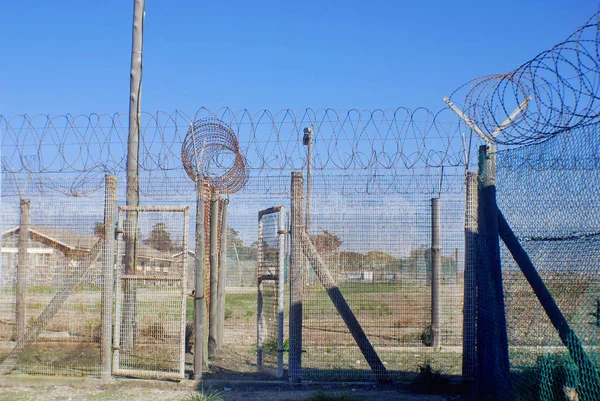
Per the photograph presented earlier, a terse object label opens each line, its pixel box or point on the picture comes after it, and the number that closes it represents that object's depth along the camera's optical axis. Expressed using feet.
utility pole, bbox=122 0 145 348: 24.31
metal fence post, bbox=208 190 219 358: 26.21
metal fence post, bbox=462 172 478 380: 22.47
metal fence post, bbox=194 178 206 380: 23.76
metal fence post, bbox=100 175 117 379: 23.88
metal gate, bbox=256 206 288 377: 23.72
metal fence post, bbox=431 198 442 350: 23.54
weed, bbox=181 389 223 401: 20.61
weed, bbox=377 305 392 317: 23.08
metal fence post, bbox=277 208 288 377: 23.52
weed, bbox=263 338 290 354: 26.71
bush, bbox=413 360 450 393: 22.54
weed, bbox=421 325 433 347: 23.62
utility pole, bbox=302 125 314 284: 23.66
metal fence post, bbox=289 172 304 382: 23.45
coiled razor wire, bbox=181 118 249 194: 25.53
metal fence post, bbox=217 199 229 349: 27.42
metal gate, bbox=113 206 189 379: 23.58
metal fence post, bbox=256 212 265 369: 24.94
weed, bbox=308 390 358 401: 20.56
